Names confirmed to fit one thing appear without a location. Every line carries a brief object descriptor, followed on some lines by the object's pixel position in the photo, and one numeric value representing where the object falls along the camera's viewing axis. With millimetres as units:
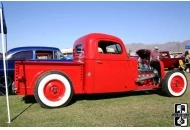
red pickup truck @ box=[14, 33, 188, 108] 6108
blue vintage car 8461
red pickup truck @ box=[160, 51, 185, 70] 19391
